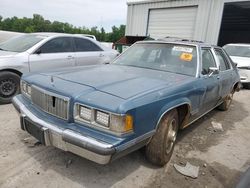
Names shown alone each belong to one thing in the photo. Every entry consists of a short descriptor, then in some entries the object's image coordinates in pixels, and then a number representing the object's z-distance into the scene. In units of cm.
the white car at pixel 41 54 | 479
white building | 1138
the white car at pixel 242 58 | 849
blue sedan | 217
